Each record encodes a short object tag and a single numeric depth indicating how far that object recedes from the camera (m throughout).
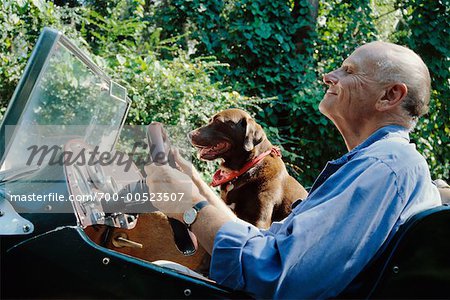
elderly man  1.57
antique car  1.55
